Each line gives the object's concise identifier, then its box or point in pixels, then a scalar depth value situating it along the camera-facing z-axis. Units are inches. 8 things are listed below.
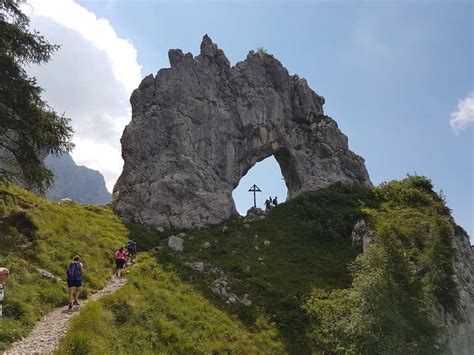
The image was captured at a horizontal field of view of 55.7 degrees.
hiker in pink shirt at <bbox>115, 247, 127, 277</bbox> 1166.3
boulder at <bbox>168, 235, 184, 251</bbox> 1543.7
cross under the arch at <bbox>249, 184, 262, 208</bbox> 2285.9
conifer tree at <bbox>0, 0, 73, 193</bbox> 936.9
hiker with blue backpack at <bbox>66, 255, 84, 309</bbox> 839.1
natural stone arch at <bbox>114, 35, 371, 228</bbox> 1884.8
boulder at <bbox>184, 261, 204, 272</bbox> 1375.5
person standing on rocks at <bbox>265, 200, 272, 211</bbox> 2210.3
